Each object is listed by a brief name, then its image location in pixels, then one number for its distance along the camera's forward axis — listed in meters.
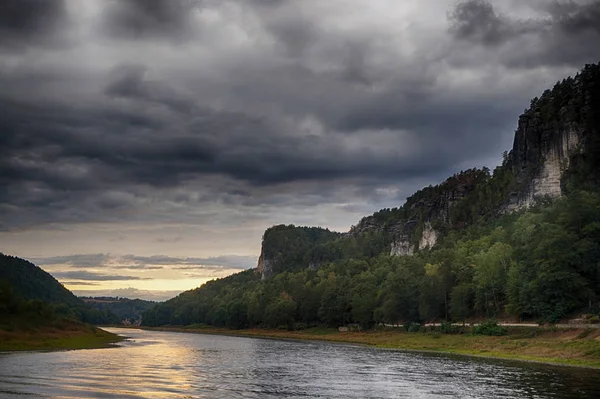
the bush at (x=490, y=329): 104.44
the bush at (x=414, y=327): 134.65
